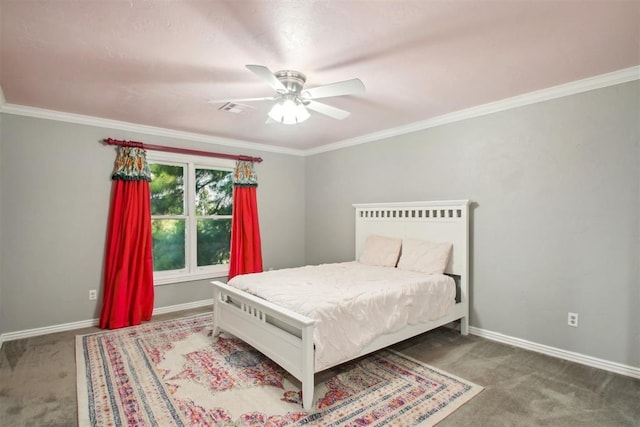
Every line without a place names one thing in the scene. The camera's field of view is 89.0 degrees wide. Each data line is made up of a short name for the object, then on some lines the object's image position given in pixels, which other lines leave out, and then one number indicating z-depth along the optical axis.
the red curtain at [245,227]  4.67
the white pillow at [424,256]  3.45
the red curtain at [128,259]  3.67
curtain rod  3.80
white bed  2.21
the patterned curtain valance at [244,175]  4.80
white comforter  2.31
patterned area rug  2.04
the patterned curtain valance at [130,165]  3.82
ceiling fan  2.24
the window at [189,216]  4.32
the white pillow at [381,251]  3.90
